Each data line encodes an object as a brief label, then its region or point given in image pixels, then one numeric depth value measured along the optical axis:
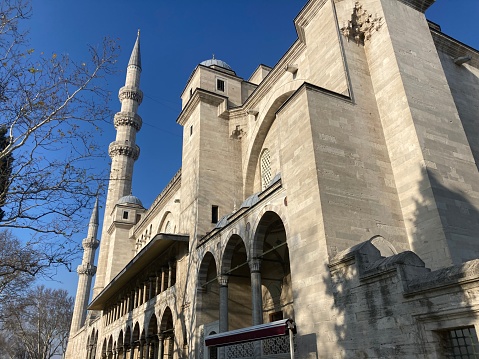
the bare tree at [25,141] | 7.46
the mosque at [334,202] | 6.26
